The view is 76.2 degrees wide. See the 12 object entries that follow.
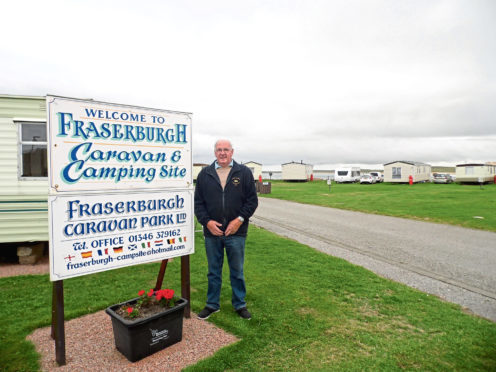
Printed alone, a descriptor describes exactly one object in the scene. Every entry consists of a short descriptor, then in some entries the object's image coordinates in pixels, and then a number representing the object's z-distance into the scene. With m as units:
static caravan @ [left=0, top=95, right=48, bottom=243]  6.59
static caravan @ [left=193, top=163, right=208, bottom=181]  52.52
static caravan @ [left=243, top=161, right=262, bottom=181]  50.03
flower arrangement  3.36
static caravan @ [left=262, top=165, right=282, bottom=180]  67.04
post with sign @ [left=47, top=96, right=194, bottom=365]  3.07
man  3.99
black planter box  3.10
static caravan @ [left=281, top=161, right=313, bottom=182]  51.52
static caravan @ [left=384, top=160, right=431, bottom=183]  42.44
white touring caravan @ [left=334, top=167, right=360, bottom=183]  48.22
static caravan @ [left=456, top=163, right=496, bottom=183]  38.25
